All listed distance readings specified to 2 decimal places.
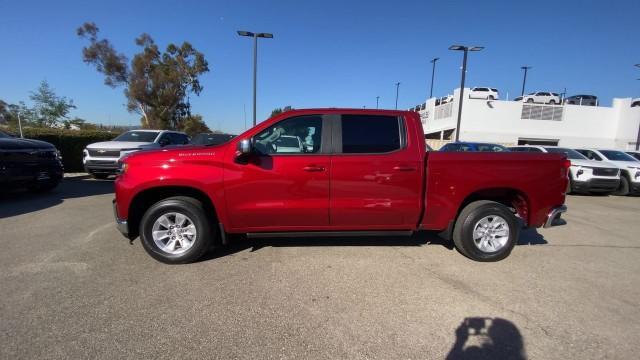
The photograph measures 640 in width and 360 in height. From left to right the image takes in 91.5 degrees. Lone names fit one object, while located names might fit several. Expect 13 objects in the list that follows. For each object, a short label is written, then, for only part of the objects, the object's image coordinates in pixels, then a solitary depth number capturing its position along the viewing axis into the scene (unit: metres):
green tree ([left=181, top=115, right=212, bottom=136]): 37.17
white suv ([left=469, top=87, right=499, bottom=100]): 33.62
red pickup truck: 3.68
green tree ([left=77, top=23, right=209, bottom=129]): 30.06
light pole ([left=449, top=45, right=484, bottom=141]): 18.27
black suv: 6.50
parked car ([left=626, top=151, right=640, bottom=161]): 12.48
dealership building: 32.72
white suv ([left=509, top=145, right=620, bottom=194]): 9.59
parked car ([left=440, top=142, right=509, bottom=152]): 12.31
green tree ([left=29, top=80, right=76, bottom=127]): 31.58
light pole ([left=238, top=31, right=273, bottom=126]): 16.94
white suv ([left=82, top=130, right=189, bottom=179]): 9.61
